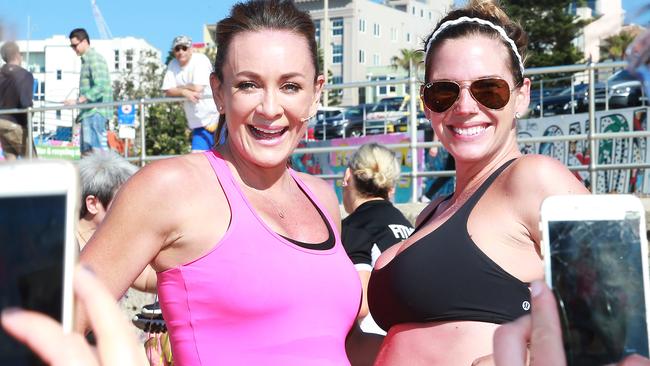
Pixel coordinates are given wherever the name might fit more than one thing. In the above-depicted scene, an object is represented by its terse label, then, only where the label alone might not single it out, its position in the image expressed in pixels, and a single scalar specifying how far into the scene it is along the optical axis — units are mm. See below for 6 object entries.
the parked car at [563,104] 12752
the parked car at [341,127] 19688
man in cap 7984
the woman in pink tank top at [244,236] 2213
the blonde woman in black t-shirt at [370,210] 4695
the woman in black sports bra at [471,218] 2250
